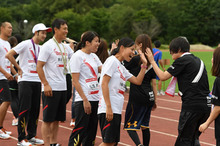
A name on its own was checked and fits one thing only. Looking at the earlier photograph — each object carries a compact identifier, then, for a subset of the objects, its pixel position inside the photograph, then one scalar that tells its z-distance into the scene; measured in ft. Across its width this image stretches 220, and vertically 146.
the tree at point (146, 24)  472.11
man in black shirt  28.13
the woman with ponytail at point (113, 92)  26.88
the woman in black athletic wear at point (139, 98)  34.19
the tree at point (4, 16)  399.64
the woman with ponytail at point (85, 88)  29.26
